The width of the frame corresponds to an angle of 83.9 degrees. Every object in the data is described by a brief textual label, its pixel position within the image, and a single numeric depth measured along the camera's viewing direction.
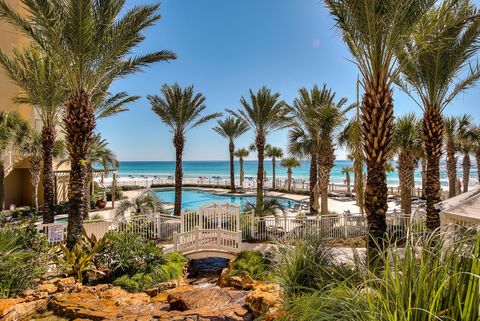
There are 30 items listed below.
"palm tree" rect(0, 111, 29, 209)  14.25
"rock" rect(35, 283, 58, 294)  5.55
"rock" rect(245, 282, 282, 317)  4.60
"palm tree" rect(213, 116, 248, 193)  28.20
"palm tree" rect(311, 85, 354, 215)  13.17
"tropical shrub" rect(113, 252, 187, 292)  6.38
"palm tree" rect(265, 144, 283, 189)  35.94
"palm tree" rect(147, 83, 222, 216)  15.02
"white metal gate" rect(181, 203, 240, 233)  9.77
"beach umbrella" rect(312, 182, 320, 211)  14.19
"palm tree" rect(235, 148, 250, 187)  38.06
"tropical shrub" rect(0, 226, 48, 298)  5.23
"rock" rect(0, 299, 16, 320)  4.34
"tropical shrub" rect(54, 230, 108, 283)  6.59
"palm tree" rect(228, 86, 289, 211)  16.27
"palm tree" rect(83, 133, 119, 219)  18.55
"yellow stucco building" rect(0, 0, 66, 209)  17.38
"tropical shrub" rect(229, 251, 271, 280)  7.14
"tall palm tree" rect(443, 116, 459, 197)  18.58
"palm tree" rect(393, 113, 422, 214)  13.46
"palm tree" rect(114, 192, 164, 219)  12.58
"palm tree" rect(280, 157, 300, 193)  31.23
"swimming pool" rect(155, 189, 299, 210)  24.40
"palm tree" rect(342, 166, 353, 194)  24.81
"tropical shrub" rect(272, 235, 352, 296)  3.78
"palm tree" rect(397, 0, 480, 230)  7.69
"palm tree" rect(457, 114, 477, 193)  19.28
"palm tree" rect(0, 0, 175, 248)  7.09
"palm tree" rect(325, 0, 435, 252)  5.74
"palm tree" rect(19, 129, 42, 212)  15.57
